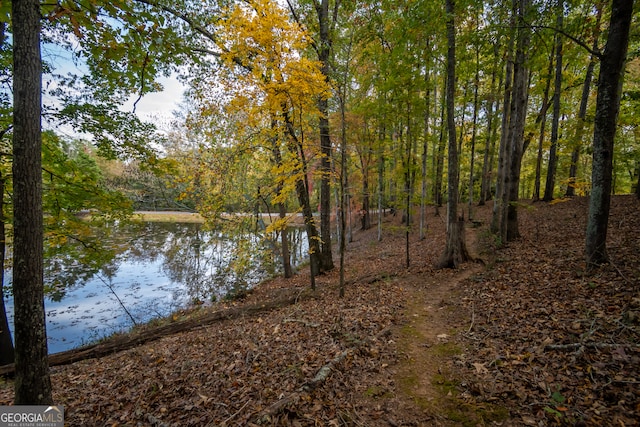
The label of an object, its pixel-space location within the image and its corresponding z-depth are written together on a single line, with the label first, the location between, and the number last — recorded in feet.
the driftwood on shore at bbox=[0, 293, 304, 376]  20.00
